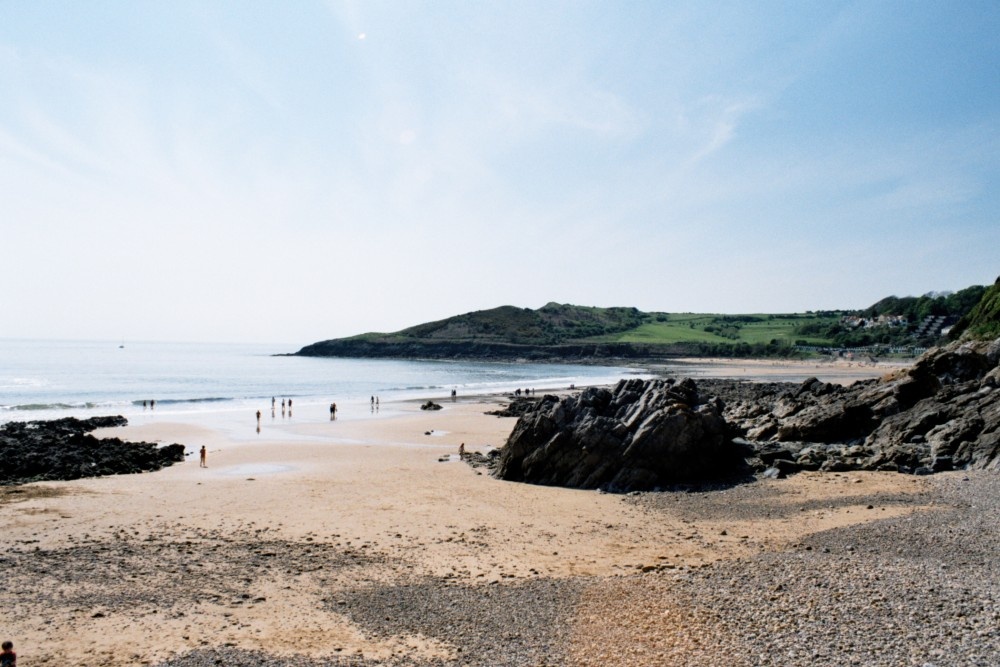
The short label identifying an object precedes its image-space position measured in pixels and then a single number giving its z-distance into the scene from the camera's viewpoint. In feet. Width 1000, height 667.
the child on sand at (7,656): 28.99
